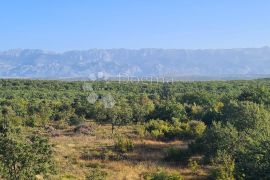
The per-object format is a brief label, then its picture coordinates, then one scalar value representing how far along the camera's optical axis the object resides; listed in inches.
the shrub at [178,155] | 1513.3
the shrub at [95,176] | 993.5
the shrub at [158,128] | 1936.5
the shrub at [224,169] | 1081.4
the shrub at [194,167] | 1327.5
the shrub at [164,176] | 1064.8
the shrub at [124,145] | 1645.4
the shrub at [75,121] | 2400.3
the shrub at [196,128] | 1871.4
